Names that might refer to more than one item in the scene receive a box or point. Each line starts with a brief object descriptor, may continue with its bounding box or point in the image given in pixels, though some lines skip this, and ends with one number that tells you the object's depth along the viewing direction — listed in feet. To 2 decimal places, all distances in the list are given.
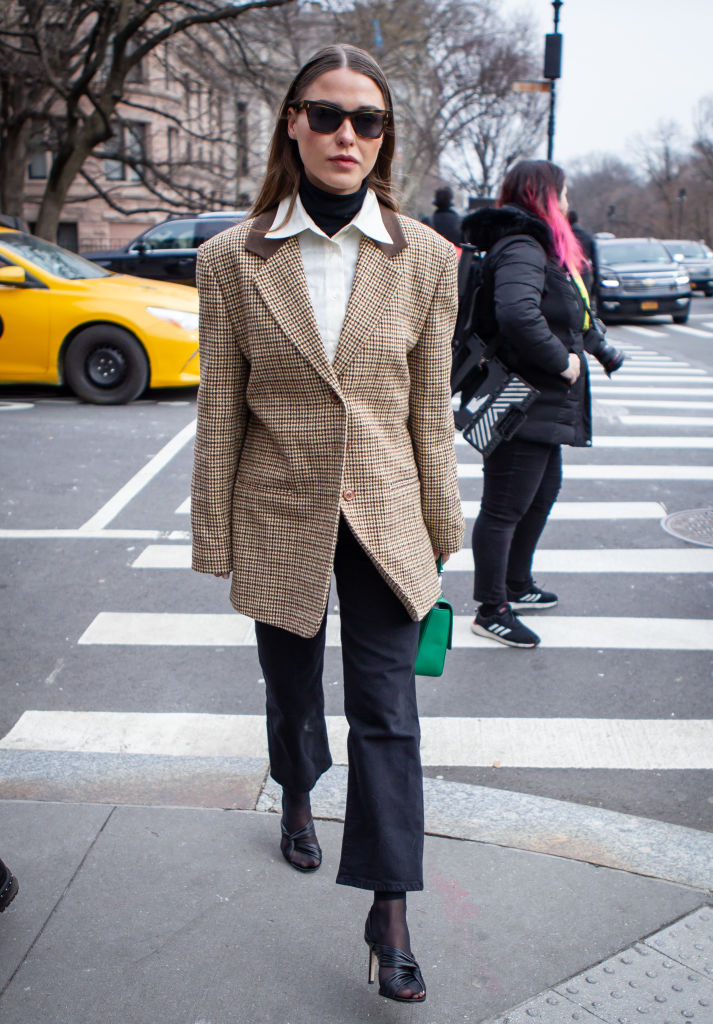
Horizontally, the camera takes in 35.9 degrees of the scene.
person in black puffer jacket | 14.42
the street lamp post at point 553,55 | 56.95
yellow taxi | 34.14
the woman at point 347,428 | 8.09
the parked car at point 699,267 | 94.89
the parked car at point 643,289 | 66.44
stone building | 148.05
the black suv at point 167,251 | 54.85
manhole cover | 21.68
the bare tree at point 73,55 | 70.44
